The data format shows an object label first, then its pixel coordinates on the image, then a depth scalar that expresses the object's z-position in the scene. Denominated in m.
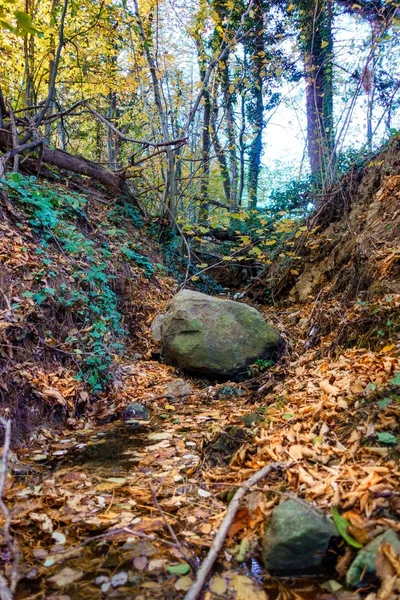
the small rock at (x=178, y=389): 4.02
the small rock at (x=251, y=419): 2.62
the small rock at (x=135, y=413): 3.44
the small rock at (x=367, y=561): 1.35
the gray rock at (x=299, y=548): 1.46
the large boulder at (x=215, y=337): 4.39
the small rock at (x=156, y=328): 5.13
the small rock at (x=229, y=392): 3.97
